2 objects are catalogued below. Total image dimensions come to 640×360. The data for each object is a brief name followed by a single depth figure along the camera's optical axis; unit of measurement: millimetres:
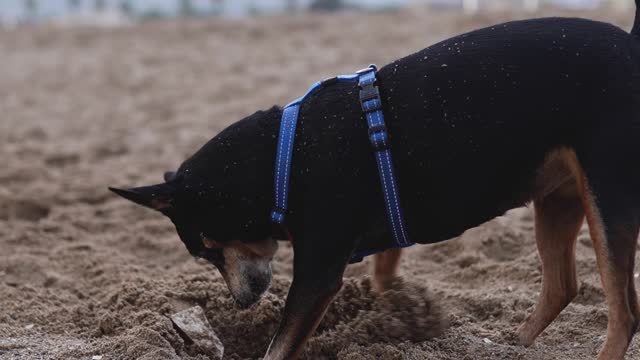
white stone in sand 4465
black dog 3826
